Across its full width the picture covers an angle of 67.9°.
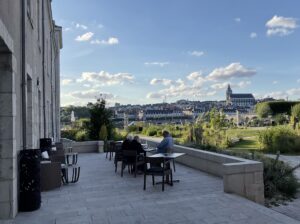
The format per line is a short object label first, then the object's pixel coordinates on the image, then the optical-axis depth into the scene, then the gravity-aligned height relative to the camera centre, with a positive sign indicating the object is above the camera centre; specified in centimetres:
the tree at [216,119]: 1460 -11
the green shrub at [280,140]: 1234 -135
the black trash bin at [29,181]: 421 -115
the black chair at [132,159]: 646 -118
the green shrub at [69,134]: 1649 -101
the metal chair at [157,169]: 521 -120
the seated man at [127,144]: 686 -77
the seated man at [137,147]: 673 -84
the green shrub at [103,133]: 1278 -75
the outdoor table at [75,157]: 760 -135
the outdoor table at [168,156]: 561 -96
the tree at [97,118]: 1347 +13
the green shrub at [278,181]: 576 -173
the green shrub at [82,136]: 1397 -101
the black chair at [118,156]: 728 -120
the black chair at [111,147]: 902 -112
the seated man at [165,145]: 668 -79
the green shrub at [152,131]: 2129 -117
